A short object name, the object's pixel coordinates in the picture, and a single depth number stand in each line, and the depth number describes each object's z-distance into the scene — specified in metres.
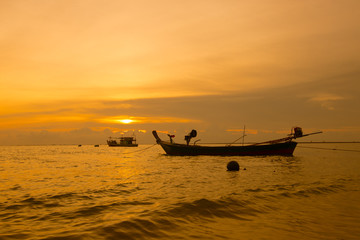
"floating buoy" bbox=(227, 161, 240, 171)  24.01
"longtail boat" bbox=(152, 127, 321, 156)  38.09
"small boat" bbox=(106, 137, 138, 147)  139.75
